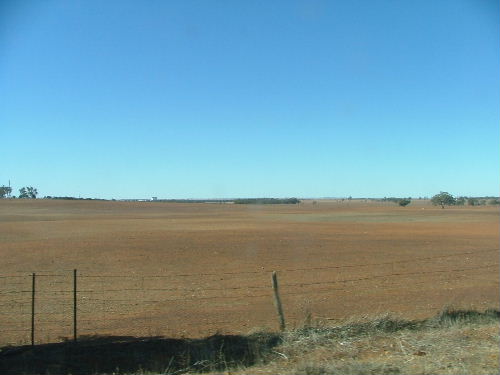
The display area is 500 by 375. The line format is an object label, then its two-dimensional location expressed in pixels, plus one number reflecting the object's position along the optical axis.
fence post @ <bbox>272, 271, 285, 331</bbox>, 9.68
